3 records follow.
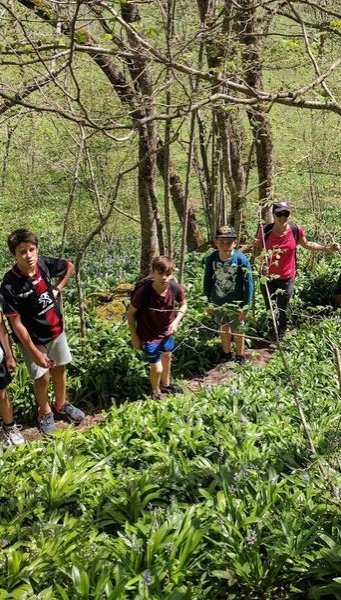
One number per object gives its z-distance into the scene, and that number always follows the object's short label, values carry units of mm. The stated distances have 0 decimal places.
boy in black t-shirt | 4781
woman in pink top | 6168
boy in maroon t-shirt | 5215
